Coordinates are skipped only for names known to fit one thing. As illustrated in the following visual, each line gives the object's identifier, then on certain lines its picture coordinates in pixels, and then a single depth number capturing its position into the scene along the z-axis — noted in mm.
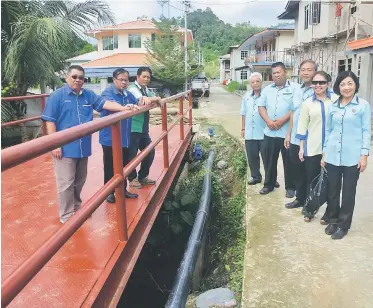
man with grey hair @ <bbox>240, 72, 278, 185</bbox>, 4744
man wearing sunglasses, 2941
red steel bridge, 1585
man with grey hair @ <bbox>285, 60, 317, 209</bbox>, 3924
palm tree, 8219
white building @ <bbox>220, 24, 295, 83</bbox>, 31086
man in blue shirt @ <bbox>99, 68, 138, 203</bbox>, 3486
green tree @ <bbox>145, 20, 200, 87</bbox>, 25281
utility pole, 24844
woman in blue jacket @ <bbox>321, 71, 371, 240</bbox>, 3266
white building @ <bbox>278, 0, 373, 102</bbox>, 12516
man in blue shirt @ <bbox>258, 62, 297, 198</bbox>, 4438
